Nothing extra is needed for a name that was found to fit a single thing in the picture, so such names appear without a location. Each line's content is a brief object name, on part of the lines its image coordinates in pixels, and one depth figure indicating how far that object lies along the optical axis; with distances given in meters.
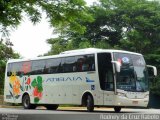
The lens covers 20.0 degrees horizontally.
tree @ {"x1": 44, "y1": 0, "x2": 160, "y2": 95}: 37.34
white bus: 20.70
